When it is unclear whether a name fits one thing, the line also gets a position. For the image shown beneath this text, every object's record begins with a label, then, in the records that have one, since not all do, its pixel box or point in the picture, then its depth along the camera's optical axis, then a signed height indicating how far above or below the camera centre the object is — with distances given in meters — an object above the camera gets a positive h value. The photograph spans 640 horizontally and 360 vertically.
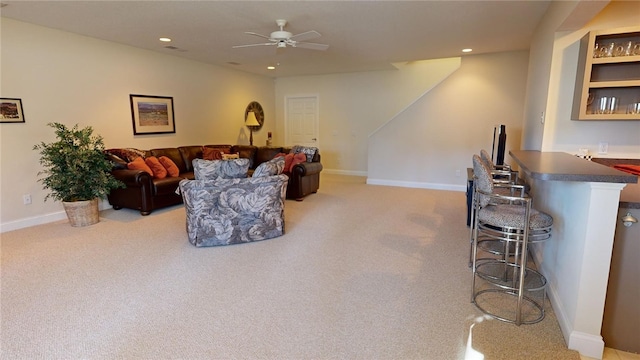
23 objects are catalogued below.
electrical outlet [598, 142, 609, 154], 3.11 -0.11
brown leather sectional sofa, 4.62 -0.68
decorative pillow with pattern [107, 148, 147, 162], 4.88 -0.32
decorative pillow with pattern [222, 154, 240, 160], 6.05 -0.42
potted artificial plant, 4.02 -0.51
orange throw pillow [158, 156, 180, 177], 5.18 -0.52
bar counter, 1.78 -0.60
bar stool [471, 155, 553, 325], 2.18 -0.70
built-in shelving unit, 2.78 +0.53
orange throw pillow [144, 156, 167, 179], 4.96 -0.52
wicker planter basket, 4.15 -1.00
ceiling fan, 3.83 +1.11
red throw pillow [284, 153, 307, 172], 5.73 -0.44
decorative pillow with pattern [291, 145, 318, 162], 6.01 -0.32
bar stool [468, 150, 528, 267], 2.84 -0.46
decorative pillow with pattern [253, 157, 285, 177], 3.73 -0.40
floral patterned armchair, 3.50 -0.80
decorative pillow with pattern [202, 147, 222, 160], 6.06 -0.38
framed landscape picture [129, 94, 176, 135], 5.44 +0.30
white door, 8.61 +0.35
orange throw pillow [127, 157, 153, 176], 4.76 -0.47
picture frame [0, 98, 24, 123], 3.93 +0.25
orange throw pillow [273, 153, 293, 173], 5.72 -0.49
